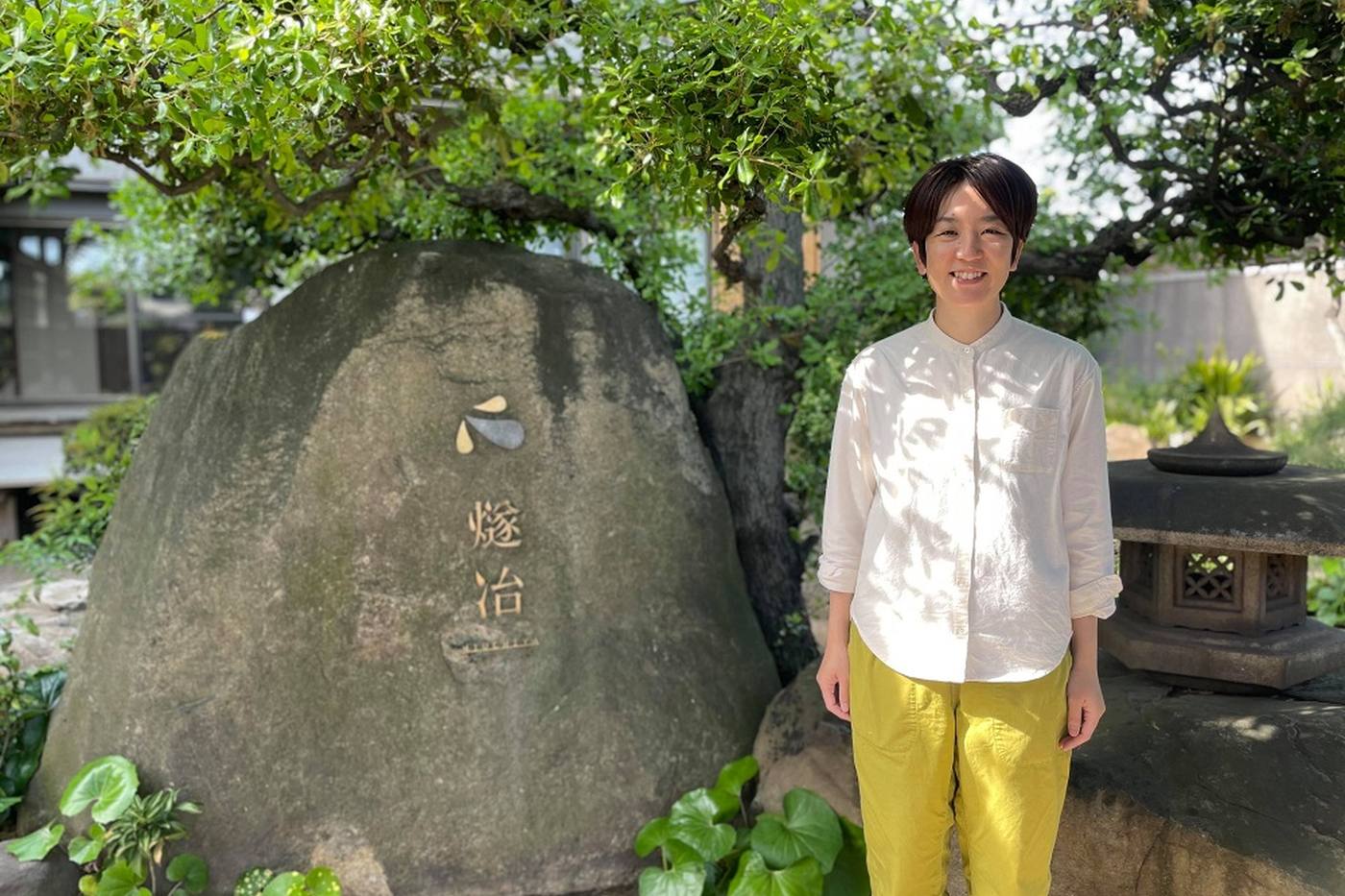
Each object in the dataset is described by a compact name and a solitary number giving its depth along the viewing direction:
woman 2.11
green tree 2.66
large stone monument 3.32
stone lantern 2.98
